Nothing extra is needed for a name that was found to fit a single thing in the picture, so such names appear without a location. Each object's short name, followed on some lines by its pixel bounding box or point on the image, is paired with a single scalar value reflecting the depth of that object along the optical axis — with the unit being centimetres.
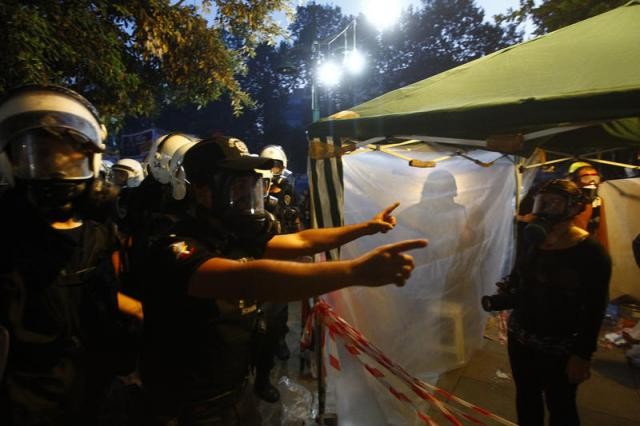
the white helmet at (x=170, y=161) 326
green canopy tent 205
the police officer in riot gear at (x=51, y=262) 145
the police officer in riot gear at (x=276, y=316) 394
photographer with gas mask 247
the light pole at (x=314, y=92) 1426
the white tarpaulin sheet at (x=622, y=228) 569
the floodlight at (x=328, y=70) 1415
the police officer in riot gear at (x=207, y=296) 154
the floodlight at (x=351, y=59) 1536
